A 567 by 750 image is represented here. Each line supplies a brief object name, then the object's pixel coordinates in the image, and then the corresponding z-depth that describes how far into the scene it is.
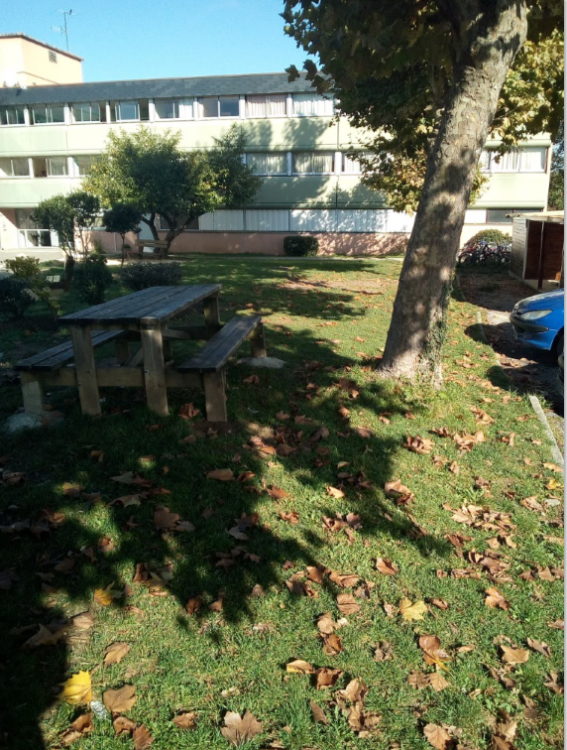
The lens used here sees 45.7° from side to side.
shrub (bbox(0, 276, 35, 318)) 10.18
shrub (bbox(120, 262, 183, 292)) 12.30
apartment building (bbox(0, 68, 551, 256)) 36.59
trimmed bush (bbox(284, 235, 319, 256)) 35.84
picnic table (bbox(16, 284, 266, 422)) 5.43
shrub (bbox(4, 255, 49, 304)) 10.83
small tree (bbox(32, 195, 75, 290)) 16.44
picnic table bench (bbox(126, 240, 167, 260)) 29.30
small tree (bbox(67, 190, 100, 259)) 17.16
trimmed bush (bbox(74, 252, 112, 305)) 10.93
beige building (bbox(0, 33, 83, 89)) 45.66
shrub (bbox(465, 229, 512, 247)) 31.14
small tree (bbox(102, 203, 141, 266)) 18.97
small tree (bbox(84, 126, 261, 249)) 29.31
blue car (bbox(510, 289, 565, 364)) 9.55
